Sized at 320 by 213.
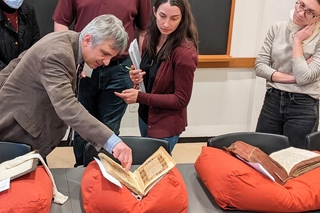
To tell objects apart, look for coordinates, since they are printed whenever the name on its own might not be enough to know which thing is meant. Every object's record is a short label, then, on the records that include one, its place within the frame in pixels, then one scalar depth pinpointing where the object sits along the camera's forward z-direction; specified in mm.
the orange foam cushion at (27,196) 1379
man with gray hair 1573
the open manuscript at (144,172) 1562
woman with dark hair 2014
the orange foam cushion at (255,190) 1580
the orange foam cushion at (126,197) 1476
